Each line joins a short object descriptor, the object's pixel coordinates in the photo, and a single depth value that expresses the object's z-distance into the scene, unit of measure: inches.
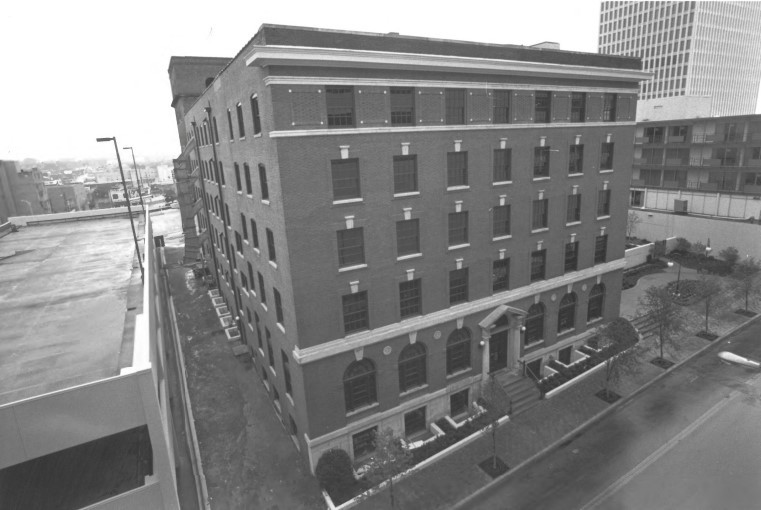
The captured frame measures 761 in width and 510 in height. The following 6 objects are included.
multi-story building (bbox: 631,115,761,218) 2353.6
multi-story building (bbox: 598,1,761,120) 4913.9
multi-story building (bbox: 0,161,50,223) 3432.6
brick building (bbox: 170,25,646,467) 860.0
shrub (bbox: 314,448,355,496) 910.4
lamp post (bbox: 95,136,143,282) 1087.6
